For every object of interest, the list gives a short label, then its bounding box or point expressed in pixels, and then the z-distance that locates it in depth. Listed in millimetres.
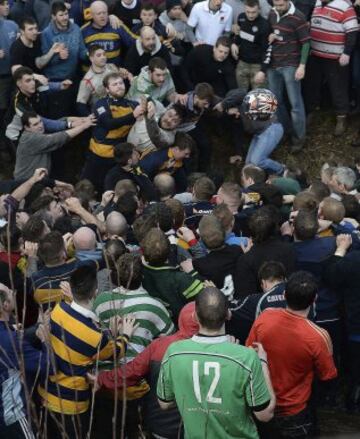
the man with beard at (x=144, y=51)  11039
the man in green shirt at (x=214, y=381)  5469
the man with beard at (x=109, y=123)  10445
